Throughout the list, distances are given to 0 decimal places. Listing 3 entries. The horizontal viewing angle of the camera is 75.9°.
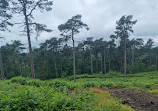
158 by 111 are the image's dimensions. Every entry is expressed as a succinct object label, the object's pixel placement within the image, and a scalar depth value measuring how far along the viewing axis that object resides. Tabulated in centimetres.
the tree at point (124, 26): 1958
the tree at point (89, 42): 3266
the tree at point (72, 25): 1748
